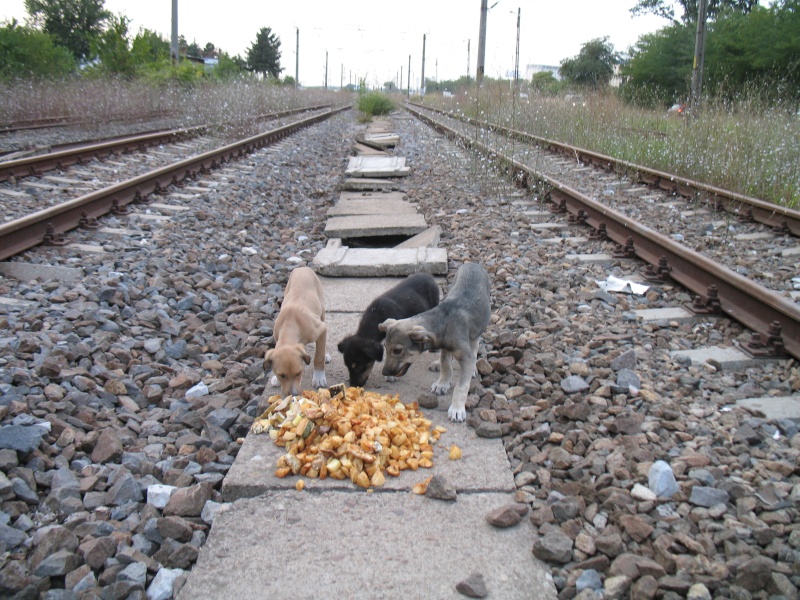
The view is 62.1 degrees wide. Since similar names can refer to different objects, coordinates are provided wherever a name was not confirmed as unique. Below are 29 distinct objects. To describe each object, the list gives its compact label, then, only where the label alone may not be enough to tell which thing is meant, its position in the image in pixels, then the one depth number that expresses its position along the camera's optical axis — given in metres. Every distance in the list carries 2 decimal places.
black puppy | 3.80
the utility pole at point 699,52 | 15.95
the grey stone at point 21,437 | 3.00
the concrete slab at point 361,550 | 2.30
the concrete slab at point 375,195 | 9.70
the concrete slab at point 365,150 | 15.42
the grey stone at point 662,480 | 2.76
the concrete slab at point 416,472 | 2.87
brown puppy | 3.62
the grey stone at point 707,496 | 2.67
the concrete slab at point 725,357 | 3.92
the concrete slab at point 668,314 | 4.69
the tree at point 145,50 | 27.30
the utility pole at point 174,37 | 27.78
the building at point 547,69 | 75.75
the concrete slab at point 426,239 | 6.74
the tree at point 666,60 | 32.94
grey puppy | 3.52
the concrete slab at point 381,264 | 5.83
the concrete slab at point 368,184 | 10.59
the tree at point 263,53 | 75.12
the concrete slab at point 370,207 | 8.50
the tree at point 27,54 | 24.86
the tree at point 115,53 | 26.47
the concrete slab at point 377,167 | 11.69
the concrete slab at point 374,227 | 7.36
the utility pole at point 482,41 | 30.51
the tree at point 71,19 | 45.72
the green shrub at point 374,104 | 33.38
